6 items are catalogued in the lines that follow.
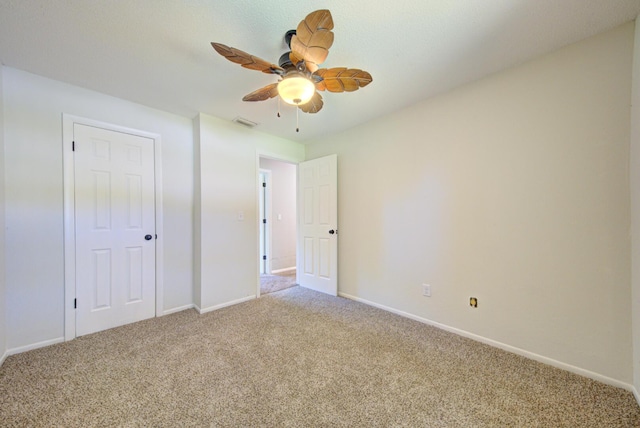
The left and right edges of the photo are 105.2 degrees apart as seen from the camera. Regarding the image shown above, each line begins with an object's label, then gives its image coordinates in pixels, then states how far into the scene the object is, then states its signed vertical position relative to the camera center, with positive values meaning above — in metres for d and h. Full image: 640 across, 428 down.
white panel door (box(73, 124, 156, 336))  2.32 -0.14
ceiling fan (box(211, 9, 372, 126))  1.25 +0.91
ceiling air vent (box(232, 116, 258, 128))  3.04 +1.17
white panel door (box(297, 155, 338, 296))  3.43 -0.17
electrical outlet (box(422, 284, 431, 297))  2.53 -0.80
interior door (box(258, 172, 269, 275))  4.83 -0.11
